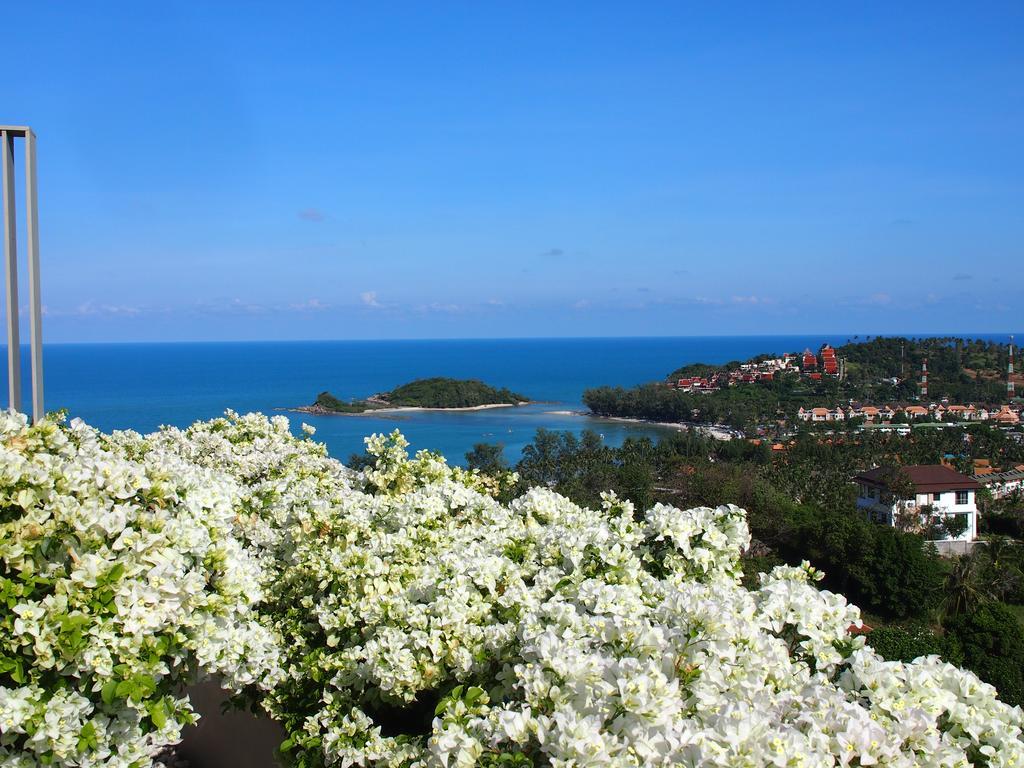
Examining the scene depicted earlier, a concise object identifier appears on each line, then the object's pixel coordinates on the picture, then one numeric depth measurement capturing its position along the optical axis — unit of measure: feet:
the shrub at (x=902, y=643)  33.22
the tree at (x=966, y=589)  67.69
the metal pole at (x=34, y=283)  12.26
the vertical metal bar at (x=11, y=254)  11.97
